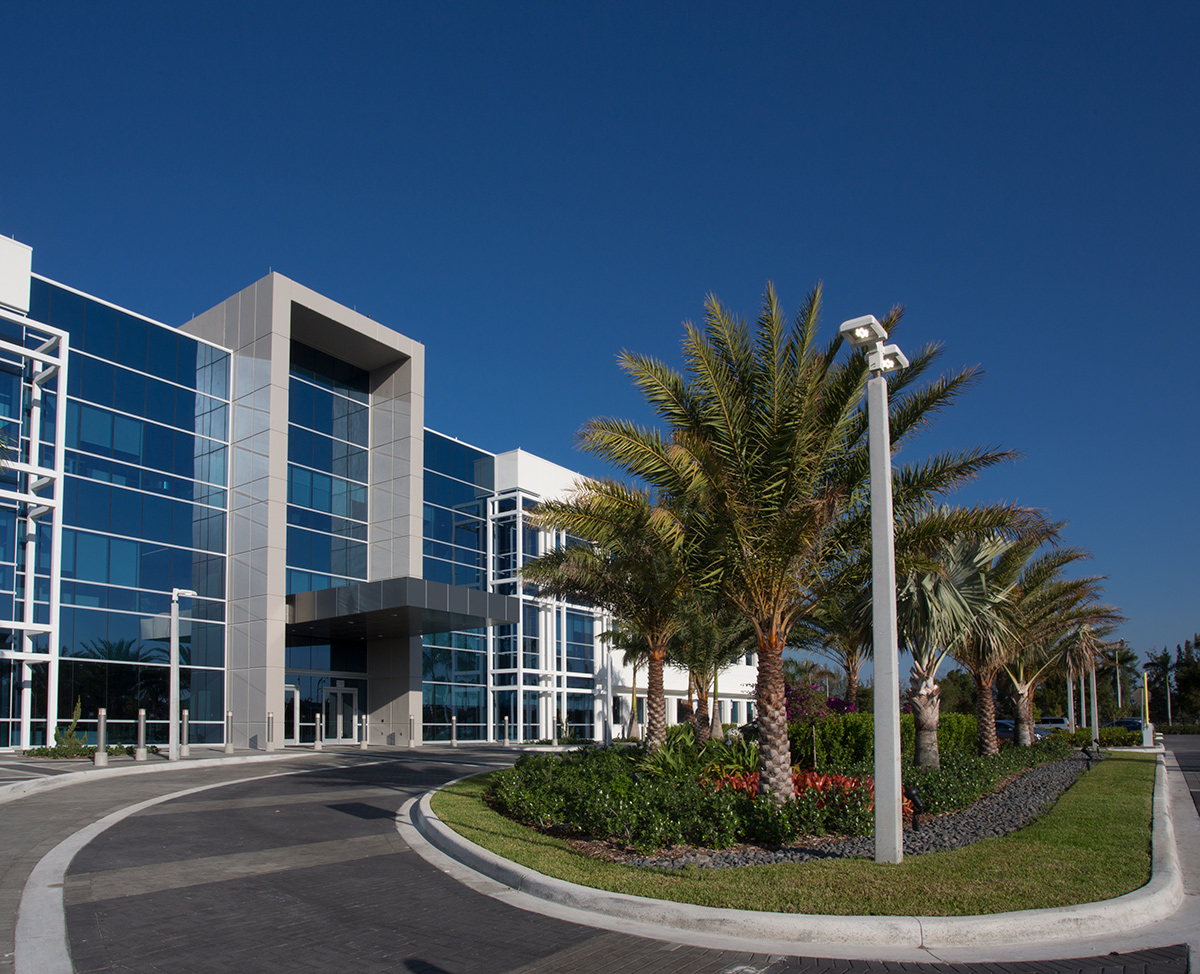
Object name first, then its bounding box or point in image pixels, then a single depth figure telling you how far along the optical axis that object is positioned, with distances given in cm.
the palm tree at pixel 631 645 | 2847
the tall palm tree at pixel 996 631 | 2072
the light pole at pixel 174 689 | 2583
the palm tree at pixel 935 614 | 1777
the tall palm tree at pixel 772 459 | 1299
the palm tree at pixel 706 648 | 2873
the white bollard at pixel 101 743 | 2308
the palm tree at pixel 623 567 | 1572
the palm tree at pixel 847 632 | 1920
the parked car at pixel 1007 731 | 3962
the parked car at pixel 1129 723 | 5957
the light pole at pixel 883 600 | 930
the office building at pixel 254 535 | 2820
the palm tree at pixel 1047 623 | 2444
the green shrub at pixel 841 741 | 1844
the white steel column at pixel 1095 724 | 3425
